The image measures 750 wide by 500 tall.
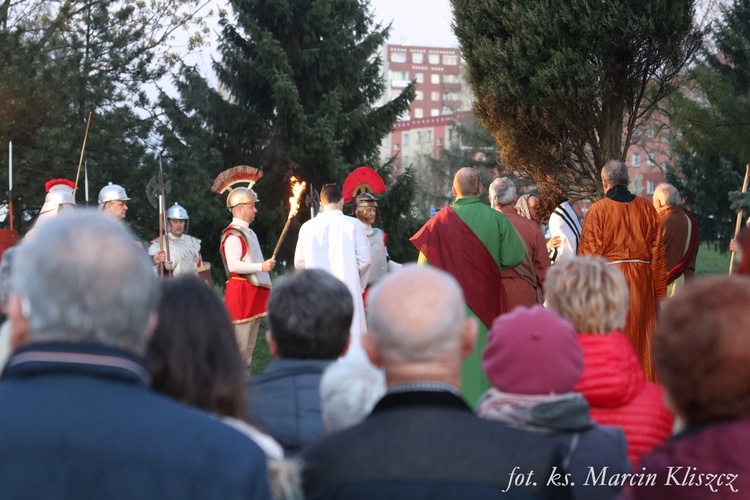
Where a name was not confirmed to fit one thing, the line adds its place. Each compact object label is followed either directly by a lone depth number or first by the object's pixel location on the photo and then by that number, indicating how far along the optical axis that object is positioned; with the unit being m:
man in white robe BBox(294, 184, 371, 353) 9.44
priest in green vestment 8.12
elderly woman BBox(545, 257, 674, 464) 3.50
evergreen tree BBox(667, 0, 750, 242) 12.80
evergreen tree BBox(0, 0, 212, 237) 15.71
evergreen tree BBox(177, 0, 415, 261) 19.16
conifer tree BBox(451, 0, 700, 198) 10.91
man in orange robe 8.34
